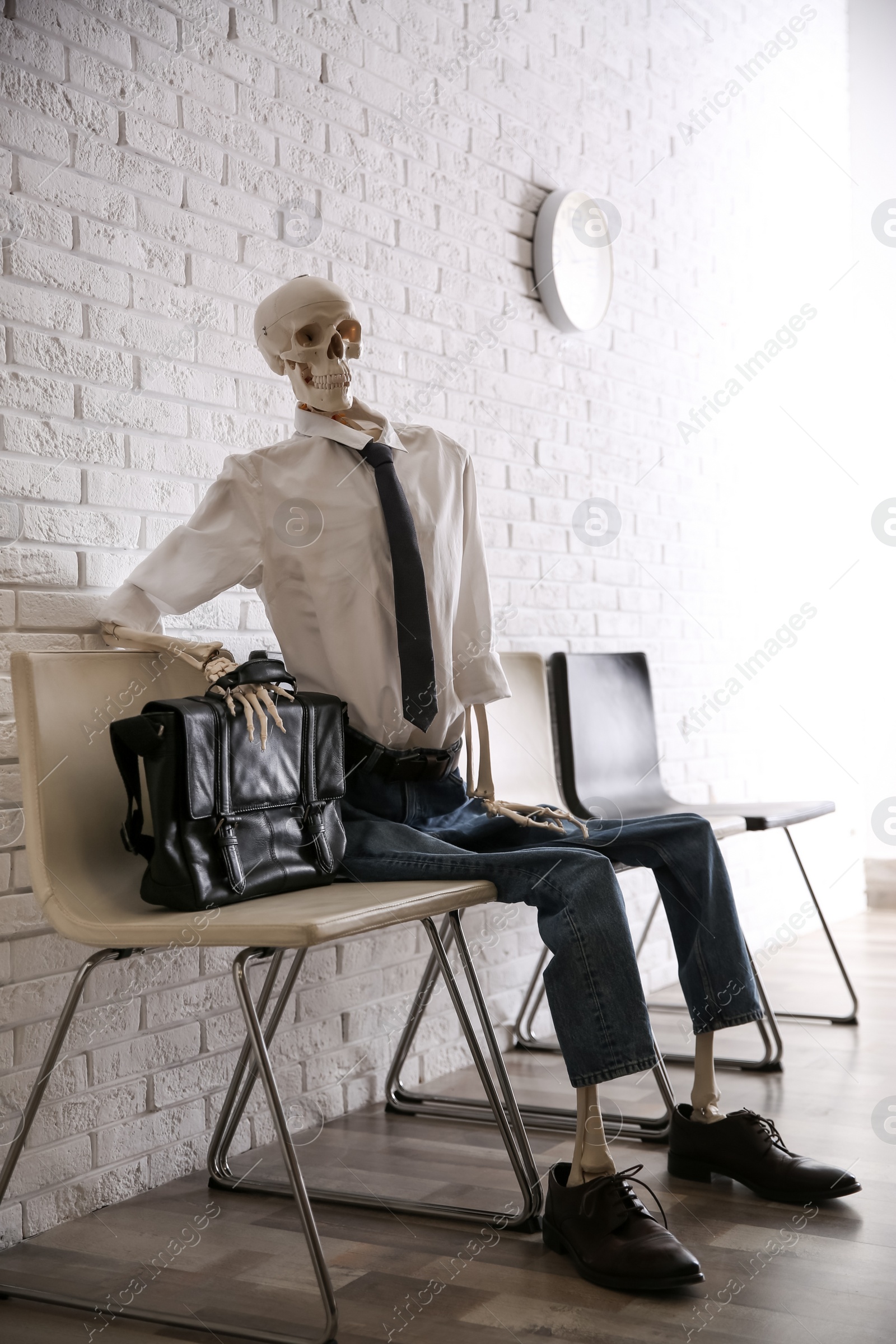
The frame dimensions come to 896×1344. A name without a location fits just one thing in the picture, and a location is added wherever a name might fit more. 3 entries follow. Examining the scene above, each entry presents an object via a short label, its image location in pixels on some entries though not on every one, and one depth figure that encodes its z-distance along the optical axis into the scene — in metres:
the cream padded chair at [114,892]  1.47
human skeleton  1.96
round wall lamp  3.10
